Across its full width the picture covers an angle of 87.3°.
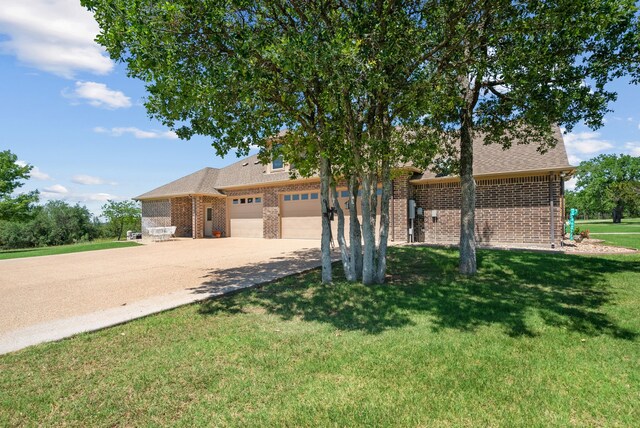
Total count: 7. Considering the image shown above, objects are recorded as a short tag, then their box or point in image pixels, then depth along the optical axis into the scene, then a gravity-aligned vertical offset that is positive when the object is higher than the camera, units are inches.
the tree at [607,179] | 2062.0 +221.8
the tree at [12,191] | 979.3 +92.4
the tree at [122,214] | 1001.5 +19.0
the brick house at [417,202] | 502.9 +28.0
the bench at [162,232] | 784.3 -30.4
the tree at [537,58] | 228.8 +122.8
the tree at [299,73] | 205.6 +97.2
